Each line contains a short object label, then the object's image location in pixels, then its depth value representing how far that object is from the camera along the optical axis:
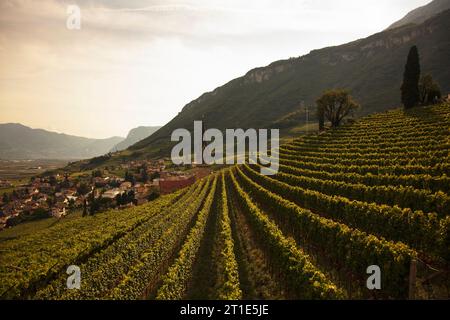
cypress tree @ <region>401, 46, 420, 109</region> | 64.06
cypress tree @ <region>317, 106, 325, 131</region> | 76.19
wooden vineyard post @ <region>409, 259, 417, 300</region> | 12.18
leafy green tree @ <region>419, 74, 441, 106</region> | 62.38
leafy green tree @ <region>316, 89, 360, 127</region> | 73.44
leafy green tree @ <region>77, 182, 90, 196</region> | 114.81
